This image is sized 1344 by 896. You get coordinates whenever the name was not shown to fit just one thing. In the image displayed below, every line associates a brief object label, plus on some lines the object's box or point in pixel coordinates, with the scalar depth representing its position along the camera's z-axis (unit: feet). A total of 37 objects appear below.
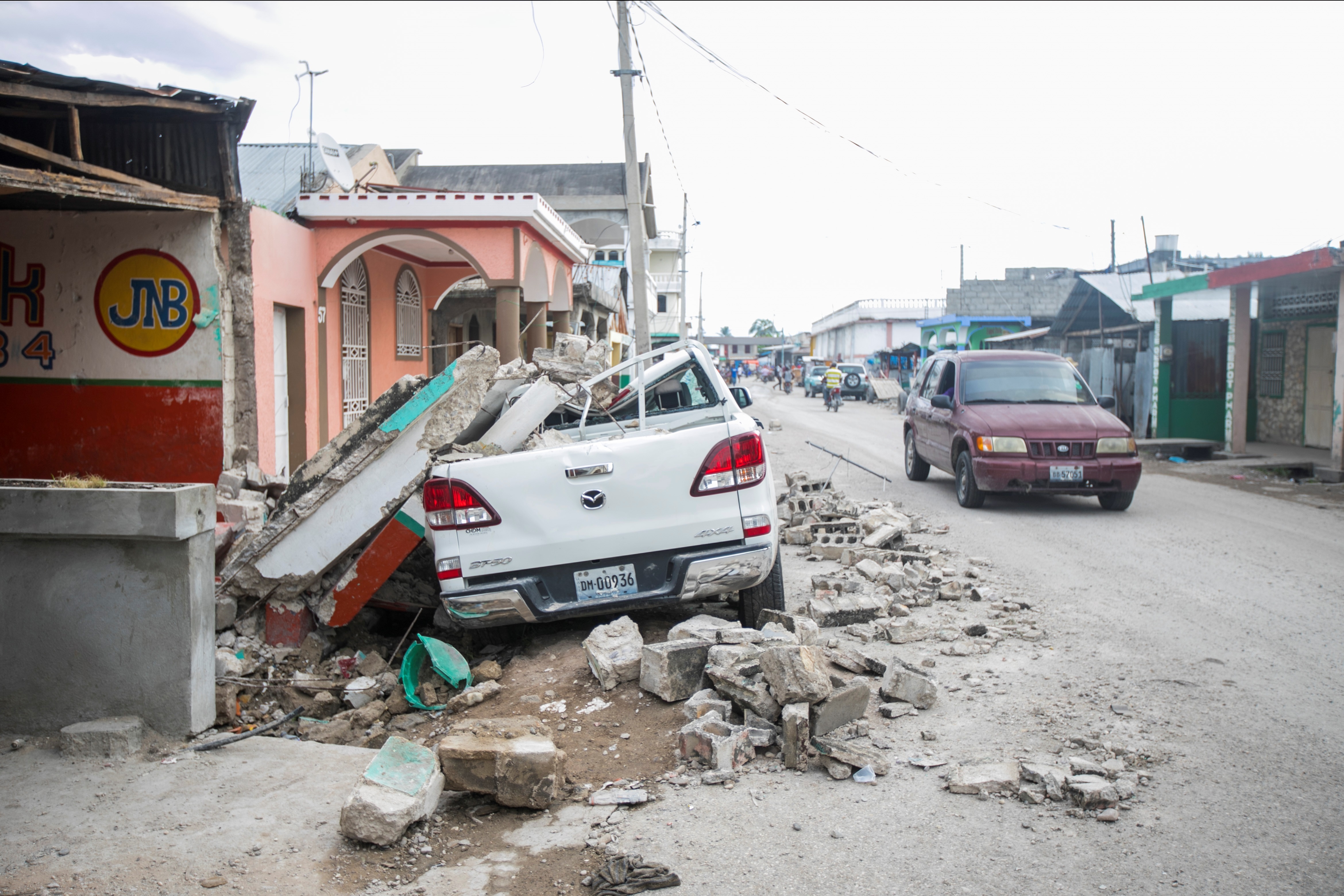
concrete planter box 13.71
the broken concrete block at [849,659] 14.97
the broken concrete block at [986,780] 11.35
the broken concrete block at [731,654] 13.62
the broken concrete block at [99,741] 13.29
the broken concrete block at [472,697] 15.33
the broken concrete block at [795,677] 12.61
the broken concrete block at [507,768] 11.32
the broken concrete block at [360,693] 16.89
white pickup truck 15.47
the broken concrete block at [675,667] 14.11
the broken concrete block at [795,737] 12.19
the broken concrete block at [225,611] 18.47
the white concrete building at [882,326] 191.01
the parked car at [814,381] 152.87
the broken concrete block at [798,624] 15.62
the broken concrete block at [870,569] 22.47
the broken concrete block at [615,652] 14.93
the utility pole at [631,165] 47.60
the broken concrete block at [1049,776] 11.12
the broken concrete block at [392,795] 10.56
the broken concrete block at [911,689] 14.26
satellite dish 40.19
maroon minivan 32.01
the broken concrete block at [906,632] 18.02
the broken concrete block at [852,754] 12.00
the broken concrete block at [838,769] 11.89
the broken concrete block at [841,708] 12.69
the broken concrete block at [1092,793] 10.88
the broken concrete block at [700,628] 15.07
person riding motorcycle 103.35
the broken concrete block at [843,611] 19.04
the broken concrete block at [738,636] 14.61
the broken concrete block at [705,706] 13.24
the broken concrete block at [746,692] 12.91
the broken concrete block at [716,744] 12.16
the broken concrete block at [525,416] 17.88
